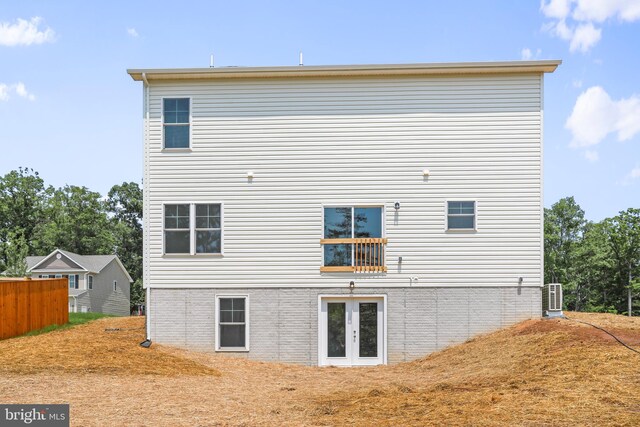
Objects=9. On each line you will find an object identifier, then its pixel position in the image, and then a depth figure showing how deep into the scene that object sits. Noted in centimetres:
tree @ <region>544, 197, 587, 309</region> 5878
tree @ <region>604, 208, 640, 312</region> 5716
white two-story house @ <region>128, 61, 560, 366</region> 1709
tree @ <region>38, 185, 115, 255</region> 6162
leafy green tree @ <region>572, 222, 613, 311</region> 5772
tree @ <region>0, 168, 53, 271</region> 6291
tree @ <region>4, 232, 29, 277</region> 4331
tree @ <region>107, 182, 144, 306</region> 6550
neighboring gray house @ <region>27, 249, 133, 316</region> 4738
